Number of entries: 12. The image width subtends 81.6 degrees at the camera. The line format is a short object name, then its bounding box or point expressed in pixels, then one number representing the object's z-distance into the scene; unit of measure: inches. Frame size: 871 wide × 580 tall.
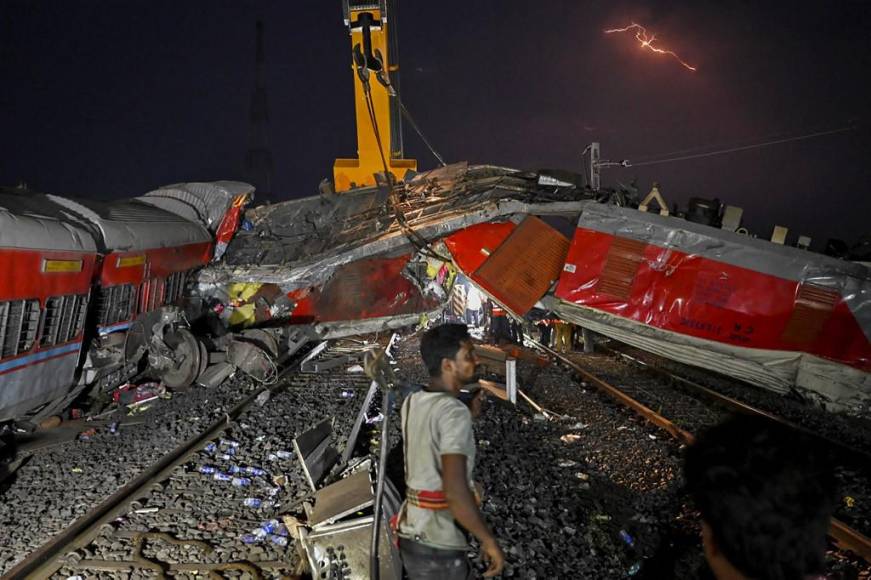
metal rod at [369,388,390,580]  96.3
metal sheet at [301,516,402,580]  121.7
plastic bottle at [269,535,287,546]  150.0
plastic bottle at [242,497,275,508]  176.2
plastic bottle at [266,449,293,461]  216.8
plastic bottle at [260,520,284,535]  157.7
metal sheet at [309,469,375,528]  130.1
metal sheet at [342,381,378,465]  209.4
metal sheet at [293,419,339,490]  183.2
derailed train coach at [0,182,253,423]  249.9
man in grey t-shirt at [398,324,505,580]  78.7
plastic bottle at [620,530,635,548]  150.5
